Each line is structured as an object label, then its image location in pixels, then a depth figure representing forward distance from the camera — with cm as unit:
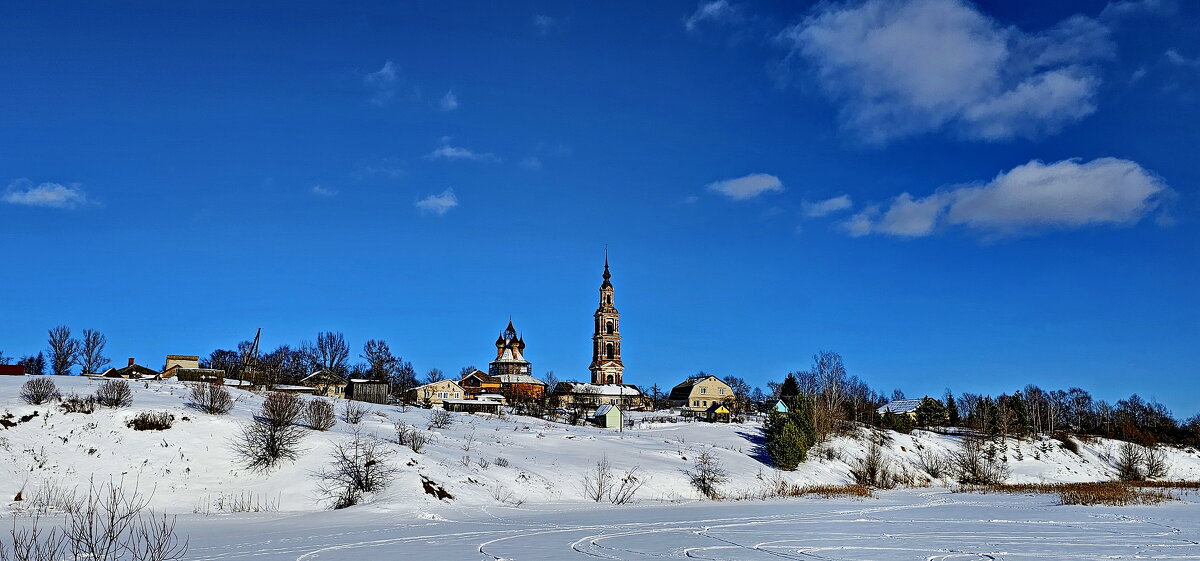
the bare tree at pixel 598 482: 3772
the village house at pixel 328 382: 8356
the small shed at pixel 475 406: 9372
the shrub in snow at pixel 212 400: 4112
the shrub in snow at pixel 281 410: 3575
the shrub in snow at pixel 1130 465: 6625
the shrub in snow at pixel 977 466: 5813
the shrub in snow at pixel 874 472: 5322
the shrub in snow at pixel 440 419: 5384
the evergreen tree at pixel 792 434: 5288
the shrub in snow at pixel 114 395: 3938
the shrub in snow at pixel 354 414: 4838
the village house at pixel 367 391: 7888
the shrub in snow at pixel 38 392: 3850
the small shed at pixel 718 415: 8275
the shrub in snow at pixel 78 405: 3772
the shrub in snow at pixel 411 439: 3969
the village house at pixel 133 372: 8156
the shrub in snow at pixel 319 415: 4100
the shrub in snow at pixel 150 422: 3678
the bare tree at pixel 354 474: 3194
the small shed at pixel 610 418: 7688
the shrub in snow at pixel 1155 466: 6656
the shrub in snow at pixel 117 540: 1605
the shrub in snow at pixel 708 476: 4174
